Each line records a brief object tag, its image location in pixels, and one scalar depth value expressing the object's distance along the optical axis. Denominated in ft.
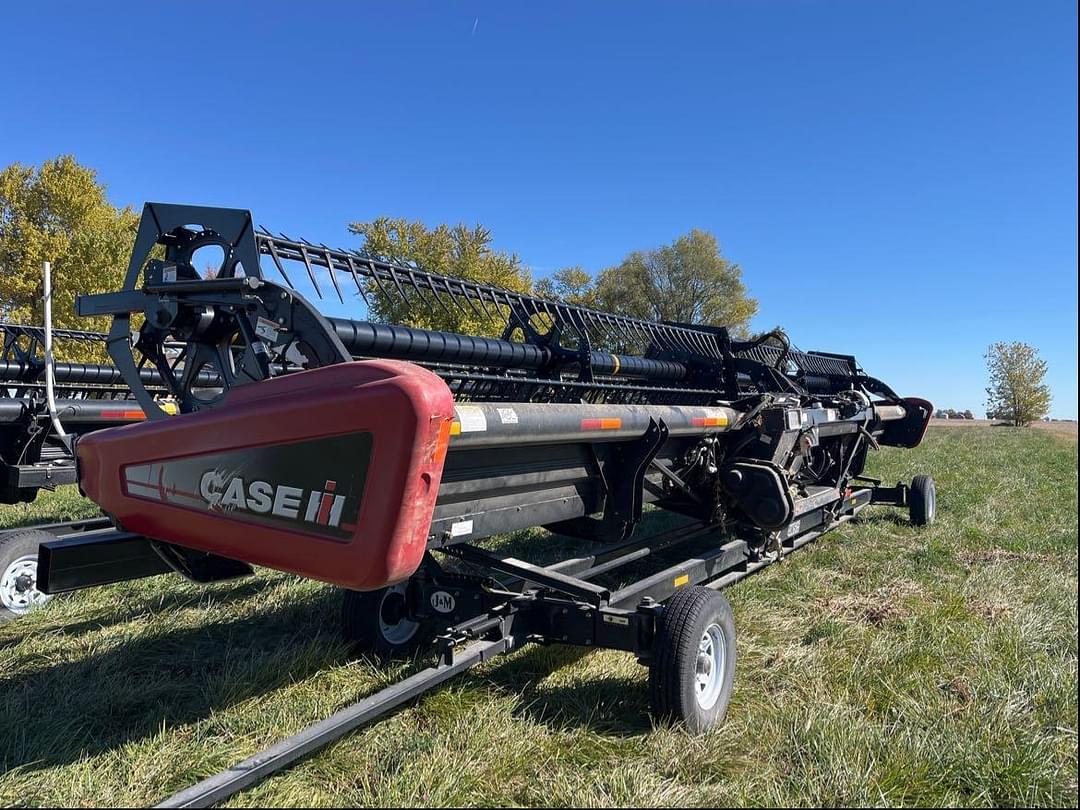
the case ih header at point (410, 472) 8.20
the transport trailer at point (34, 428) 17.07
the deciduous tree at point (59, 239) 53.83
